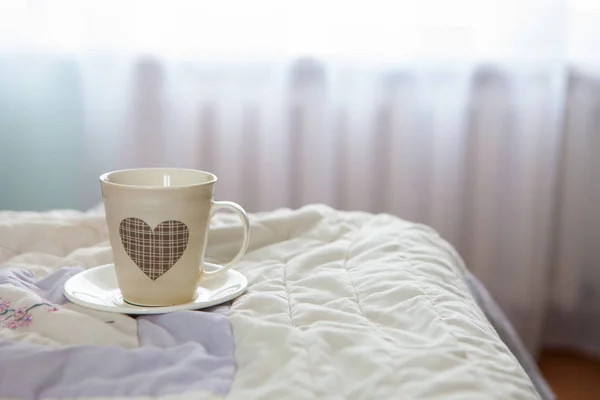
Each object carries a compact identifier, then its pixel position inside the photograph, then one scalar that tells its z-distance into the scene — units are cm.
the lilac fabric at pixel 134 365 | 58
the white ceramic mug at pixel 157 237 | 73
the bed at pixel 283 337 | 58
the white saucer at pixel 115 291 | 72
